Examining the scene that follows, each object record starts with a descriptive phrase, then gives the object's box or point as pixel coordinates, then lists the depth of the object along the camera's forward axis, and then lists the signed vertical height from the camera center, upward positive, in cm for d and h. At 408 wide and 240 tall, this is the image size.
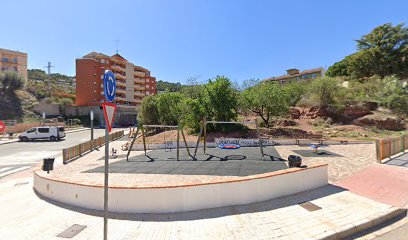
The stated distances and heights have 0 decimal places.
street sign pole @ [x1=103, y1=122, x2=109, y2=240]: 389 -90
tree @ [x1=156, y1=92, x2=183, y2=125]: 3119 +183
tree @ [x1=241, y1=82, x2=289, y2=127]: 2161 +196
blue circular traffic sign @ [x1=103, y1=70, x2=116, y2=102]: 390 +61
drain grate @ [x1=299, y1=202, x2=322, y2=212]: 602 -239
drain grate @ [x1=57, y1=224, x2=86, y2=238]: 506 -262
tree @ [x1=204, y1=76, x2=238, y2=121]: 2109 +183
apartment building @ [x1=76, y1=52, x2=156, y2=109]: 6078 +1206
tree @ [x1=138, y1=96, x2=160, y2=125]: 3310 +119
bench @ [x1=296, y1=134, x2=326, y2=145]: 1859 -162
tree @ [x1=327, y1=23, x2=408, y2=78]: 3688 +1120
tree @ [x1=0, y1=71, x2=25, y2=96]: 5441 +908
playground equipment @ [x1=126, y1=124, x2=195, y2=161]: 1814 -220
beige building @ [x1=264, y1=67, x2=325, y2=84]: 7450 +1582
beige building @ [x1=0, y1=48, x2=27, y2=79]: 6756 +1798
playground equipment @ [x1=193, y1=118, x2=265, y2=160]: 1667 -192
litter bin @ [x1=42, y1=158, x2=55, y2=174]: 1009 -203
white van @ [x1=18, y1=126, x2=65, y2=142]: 3045 -206
